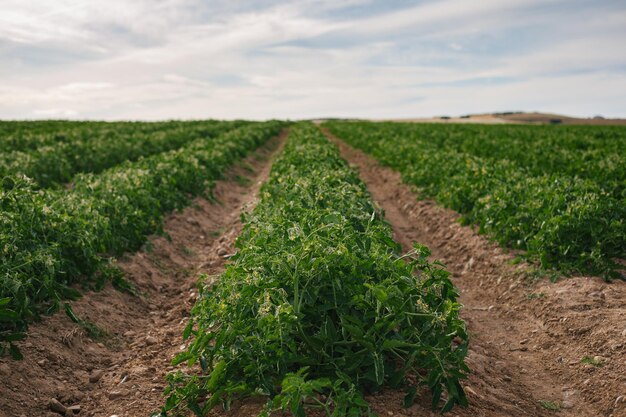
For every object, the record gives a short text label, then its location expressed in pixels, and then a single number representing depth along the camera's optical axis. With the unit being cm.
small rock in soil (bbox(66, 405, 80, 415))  479
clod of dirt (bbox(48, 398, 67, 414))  479
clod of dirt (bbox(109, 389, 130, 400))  491
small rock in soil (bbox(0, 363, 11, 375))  495
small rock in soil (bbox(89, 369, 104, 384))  533
